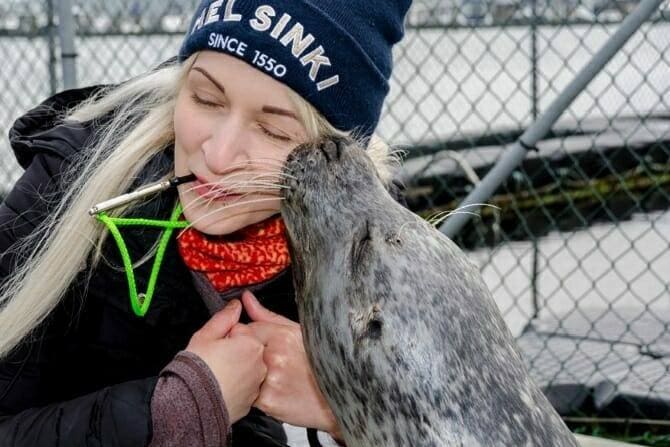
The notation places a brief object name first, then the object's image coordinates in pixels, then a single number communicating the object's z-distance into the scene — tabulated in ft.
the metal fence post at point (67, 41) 13.10
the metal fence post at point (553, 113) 10.73
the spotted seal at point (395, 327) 5.55
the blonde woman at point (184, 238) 7.06
